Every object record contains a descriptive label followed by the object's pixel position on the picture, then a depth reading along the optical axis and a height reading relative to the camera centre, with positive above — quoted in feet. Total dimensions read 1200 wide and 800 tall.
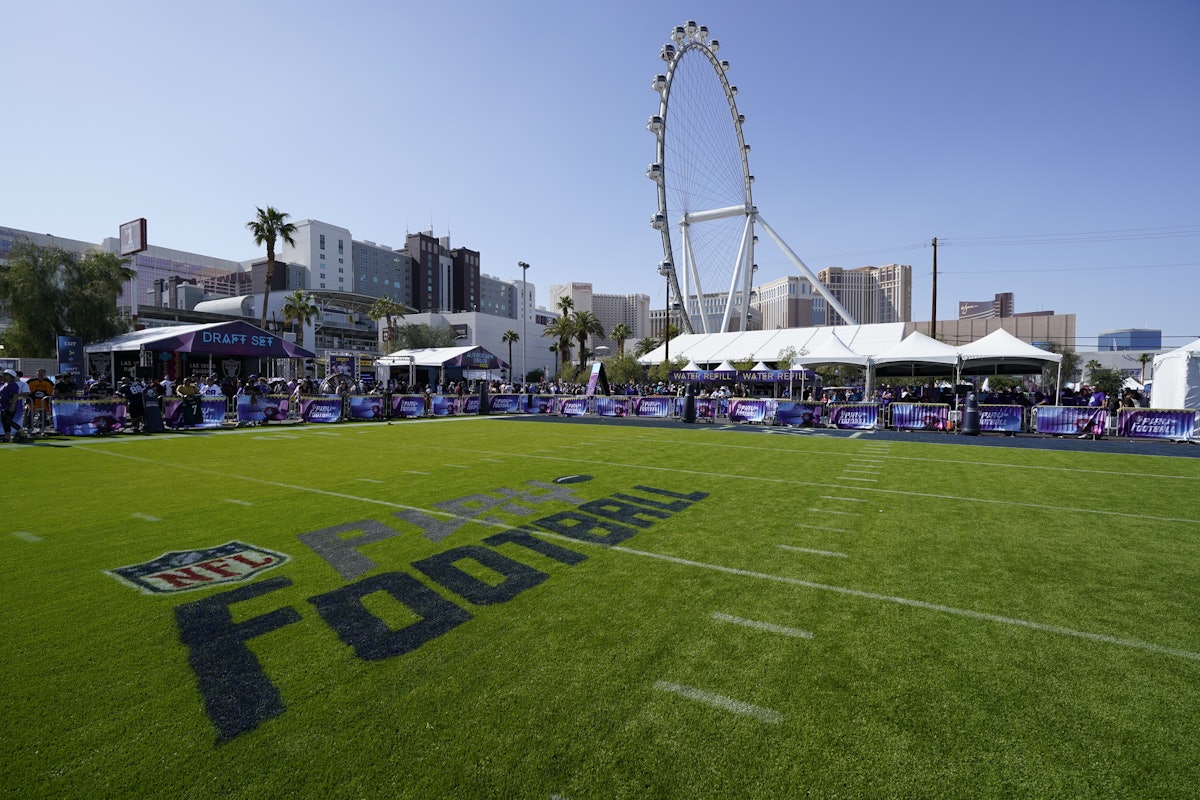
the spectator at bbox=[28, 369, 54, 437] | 51.55 -1.91
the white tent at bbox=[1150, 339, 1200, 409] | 61.05 +1.02
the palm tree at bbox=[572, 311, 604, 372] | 243.40 +25.55
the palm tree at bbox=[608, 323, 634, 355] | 262.67 +24.47
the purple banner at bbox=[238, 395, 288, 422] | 69.59 -3.87
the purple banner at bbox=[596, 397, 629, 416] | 92.38 -4.24
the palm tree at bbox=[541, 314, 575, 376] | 248.73 +24.32
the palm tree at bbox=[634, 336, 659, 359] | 279.69 +19.69
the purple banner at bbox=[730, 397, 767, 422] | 79.77 -4.05
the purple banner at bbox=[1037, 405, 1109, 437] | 59.98 -3.87
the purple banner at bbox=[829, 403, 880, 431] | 72.18 -4.25
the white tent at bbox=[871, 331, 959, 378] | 73.00 +3.62
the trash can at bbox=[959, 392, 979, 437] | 63.36 -3.81
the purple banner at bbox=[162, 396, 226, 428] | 62.49 -4.15
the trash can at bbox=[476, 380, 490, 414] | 95.30 -3.15
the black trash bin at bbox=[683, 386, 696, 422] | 80.87 -4.03
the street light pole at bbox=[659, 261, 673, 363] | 149.32 +31.88
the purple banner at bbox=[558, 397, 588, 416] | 95.40 -4.42
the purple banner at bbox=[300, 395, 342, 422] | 75.15 -4.24
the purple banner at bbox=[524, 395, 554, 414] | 100.07 -4.16
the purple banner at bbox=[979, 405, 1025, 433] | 64.90 -3.96
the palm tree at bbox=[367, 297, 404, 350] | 218.79 +29.22
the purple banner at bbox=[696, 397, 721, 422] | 83.82 -4.09
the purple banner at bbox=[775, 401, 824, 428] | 75.46 -4.29
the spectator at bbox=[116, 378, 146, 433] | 58.03 -3.27
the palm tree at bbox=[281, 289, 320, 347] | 160.15 +21.29
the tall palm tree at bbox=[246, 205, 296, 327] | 129.39 +36.75
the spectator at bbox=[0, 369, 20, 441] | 48.60 -2.21
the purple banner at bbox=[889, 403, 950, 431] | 67.82 -3.98
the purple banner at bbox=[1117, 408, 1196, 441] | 55.72 -3.81
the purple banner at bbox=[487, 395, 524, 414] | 100.68 -4.04
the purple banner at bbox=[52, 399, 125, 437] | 54.39 -4.06
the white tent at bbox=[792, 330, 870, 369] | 77.05 +4.00
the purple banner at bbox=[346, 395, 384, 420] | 80.42 -4.07
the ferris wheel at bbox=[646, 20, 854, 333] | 162.50 +60.30
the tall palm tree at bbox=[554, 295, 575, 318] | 254.65 +37.30
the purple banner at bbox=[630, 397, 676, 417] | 88.69 -3.98
